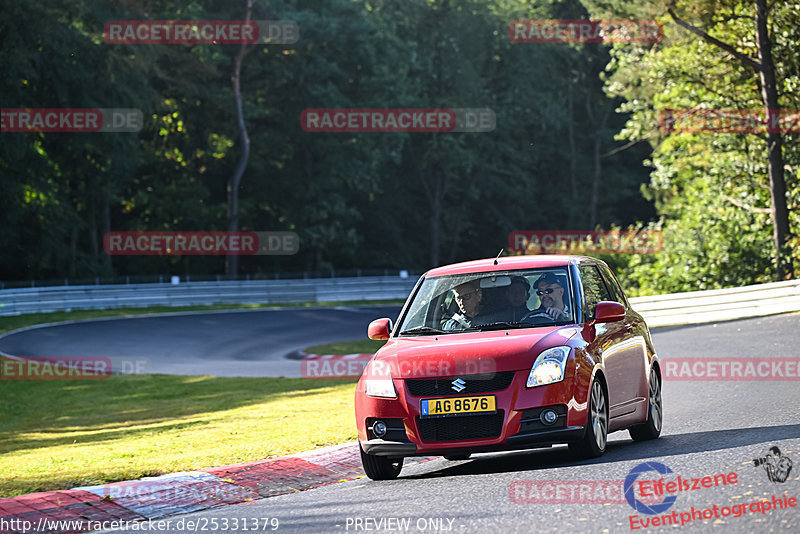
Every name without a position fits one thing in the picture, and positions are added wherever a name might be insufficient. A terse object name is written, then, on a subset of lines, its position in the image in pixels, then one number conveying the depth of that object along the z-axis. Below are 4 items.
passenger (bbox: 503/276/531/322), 19.25
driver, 19.16
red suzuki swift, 17.19
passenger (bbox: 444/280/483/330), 19.33
